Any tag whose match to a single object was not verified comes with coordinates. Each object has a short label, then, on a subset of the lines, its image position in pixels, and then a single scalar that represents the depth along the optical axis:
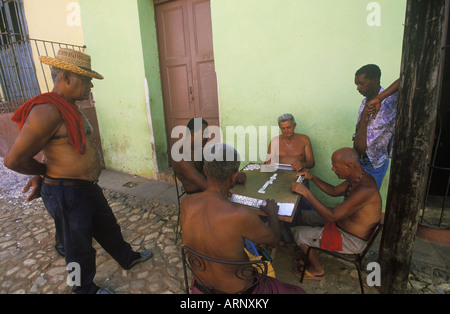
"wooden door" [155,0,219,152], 4.64
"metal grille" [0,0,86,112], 6.91
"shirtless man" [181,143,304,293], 1.62
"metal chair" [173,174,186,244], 3.55
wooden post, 1.84
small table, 2.35
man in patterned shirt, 2.52
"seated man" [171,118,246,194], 2.84
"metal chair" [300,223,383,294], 2.20
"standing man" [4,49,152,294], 2.07
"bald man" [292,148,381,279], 2.15
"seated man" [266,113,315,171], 3.44
